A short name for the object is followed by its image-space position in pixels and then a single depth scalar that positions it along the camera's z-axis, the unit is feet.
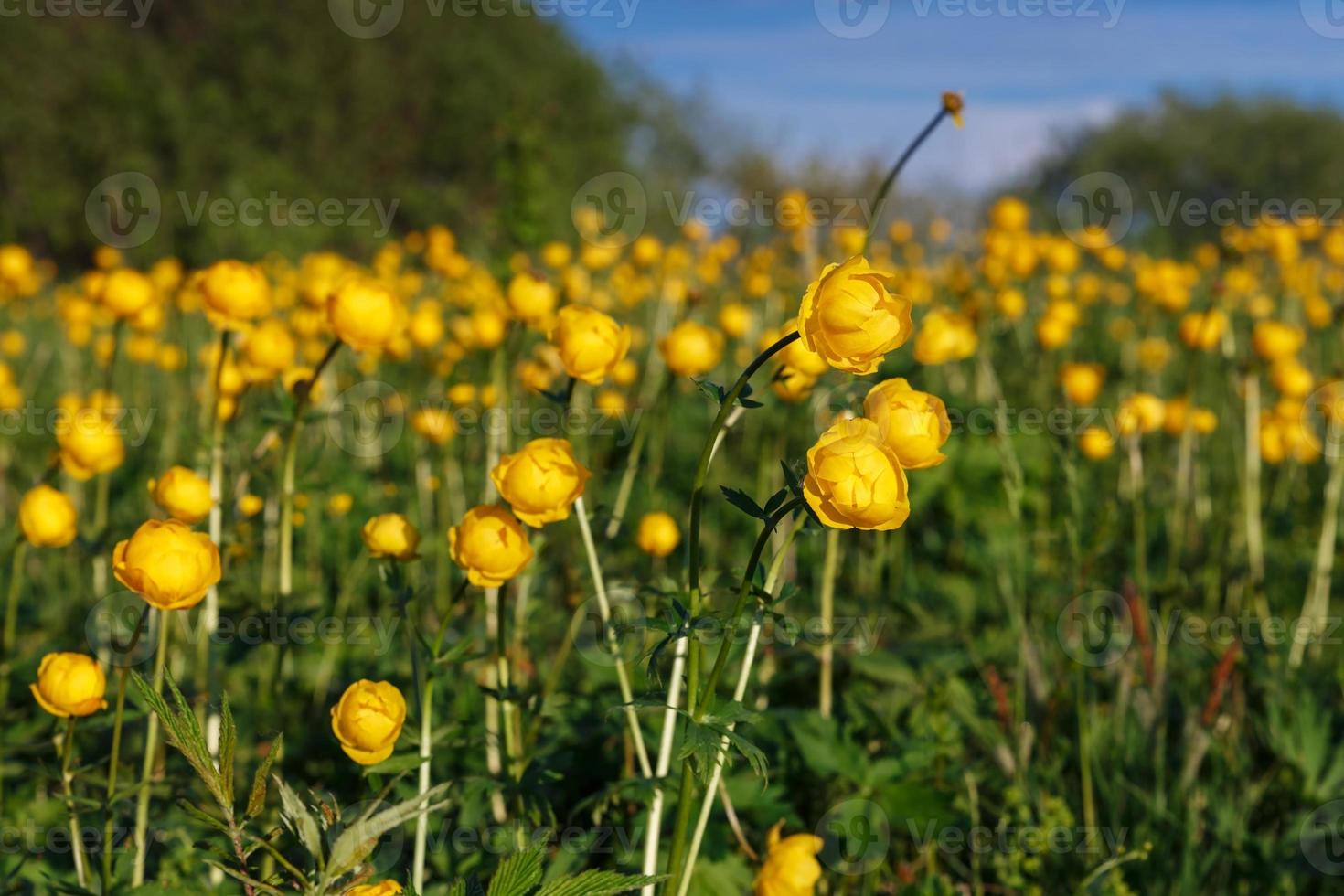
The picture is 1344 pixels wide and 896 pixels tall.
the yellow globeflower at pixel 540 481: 3.10
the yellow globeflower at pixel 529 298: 5.08
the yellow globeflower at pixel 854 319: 2.38
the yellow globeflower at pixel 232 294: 4.42
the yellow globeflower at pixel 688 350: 4.67
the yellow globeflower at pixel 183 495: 3.95
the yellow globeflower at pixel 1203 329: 6.63
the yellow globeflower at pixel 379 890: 2.65
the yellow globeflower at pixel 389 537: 3.61
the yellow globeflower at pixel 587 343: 3.41
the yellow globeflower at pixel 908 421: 2.65
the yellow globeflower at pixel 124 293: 5.41
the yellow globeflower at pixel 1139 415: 6.48
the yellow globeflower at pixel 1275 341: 6.72
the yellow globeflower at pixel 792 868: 3.22
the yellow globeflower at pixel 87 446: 4.62
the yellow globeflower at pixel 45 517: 4.25
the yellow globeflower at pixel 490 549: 3.16
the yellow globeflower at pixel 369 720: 2.98
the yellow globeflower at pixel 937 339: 4.90
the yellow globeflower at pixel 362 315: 4.07
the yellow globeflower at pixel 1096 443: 7.54
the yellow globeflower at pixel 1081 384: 7.38
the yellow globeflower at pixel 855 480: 2.35
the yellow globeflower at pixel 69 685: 3.32
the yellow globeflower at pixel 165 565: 3.03
